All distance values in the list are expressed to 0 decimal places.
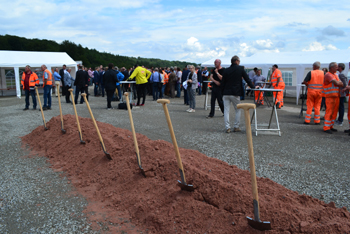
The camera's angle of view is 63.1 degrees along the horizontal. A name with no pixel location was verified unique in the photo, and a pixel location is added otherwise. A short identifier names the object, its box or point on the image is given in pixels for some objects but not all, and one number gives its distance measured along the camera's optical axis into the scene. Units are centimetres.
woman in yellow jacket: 1322
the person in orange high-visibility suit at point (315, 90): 922
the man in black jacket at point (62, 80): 1602
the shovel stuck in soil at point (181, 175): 321
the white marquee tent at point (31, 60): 1969
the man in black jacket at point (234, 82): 755
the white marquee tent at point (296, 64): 1534
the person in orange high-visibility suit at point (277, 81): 1271
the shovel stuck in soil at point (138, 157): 416
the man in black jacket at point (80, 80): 1417
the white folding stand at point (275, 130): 746
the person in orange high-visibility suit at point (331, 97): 796
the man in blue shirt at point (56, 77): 1667
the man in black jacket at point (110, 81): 1288
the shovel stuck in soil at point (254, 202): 247
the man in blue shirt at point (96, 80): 1952
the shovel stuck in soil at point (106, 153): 492
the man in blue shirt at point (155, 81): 1647
